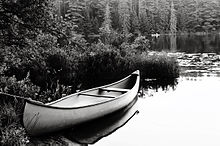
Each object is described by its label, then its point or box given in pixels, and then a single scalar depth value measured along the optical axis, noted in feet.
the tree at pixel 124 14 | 185.37
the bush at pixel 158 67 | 51.78
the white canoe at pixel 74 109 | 22.37
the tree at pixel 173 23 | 207.00
